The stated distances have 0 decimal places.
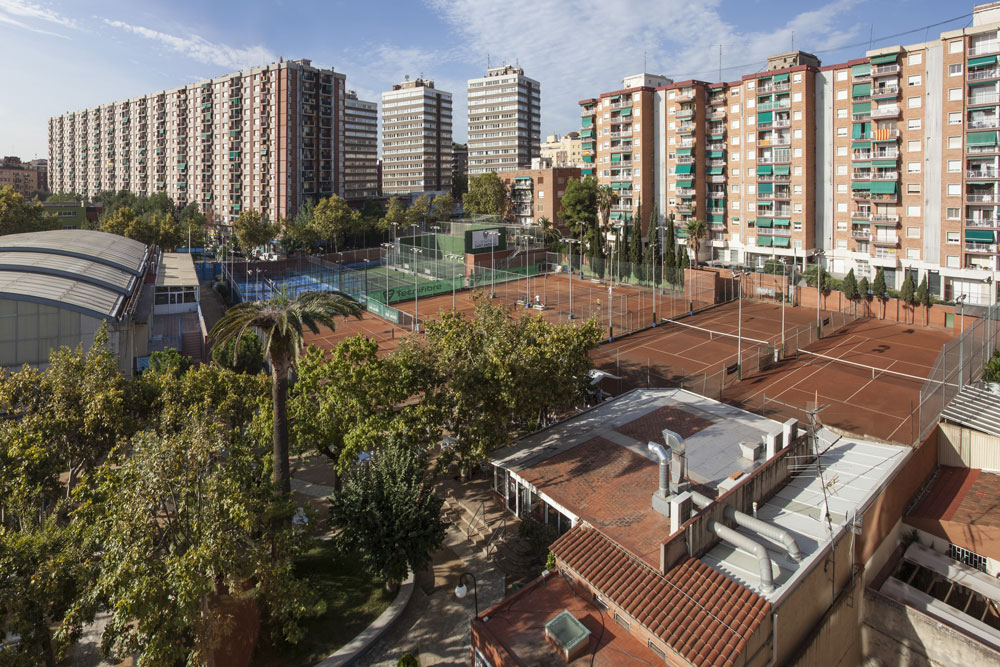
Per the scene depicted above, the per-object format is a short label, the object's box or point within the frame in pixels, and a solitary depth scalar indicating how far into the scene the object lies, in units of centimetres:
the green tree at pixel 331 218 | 8444
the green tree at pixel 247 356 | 3450
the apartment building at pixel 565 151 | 13825
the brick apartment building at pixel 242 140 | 9619
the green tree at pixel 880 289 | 4895
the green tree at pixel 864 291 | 4959
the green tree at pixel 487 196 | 9456
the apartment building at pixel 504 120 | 12444
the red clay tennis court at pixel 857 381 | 2788
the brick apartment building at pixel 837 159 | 4953
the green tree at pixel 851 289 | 4978
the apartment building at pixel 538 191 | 8981
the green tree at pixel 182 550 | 1093
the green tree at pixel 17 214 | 7225
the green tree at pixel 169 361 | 3106
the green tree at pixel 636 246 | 6481
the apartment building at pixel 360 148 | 11300
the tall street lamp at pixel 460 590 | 1512
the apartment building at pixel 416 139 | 12662
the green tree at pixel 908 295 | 4706
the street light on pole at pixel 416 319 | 4528
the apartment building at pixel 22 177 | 16062
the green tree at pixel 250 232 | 7700
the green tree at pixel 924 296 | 4616
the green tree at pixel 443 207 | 10012
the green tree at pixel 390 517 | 1653
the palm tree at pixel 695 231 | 6700
